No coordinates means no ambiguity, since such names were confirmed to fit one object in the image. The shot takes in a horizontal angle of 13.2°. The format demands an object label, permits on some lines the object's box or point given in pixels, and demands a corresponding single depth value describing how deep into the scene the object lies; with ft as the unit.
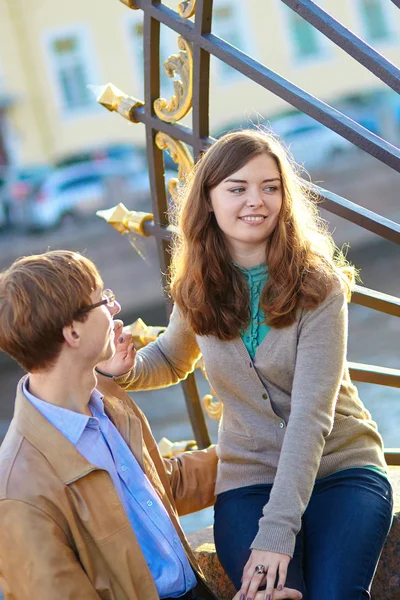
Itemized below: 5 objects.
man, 10.11
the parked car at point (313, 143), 91.30
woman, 10.82
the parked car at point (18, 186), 93.59
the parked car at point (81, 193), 85.77
